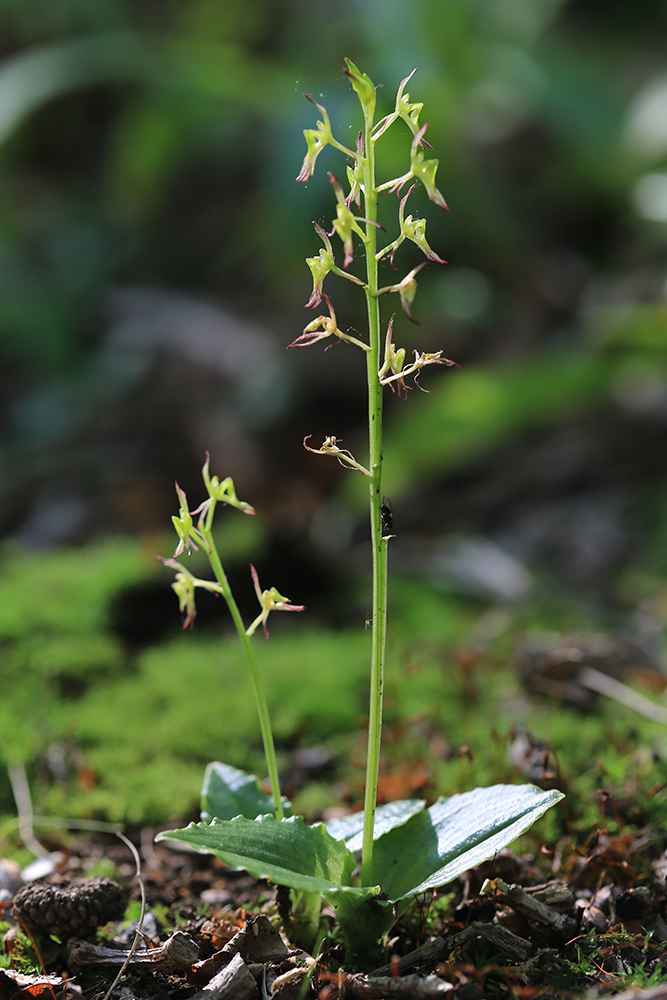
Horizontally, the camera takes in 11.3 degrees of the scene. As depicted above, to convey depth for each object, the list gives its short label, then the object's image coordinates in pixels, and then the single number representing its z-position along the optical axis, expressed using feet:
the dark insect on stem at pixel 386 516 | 2.01
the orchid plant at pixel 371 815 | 1.99
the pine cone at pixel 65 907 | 2.09
